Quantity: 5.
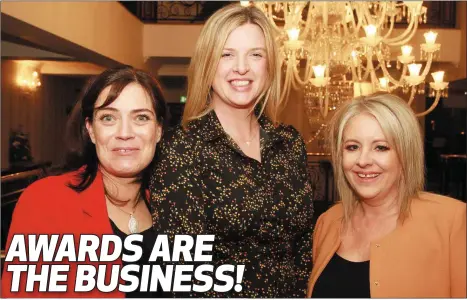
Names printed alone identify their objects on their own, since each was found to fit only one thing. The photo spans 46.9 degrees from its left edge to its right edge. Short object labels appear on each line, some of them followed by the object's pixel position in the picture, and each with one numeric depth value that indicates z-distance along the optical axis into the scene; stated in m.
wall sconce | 10.90
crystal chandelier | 4.64
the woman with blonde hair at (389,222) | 1.94
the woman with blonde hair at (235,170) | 1.82
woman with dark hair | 1.88
